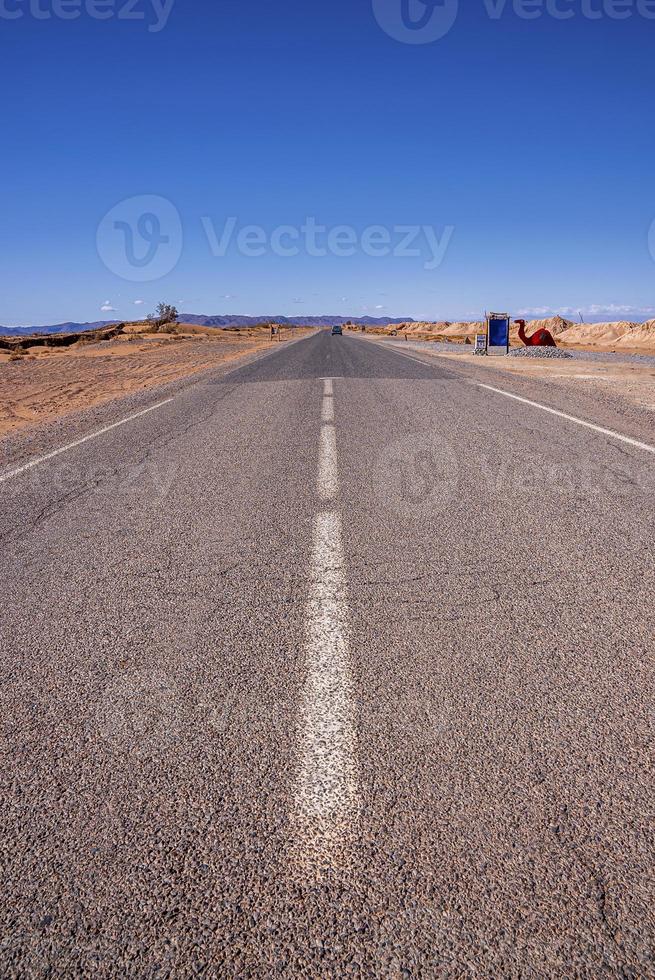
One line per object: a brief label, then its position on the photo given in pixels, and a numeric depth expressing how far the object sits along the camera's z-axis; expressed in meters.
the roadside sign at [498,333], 31.31
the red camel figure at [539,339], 34.00
